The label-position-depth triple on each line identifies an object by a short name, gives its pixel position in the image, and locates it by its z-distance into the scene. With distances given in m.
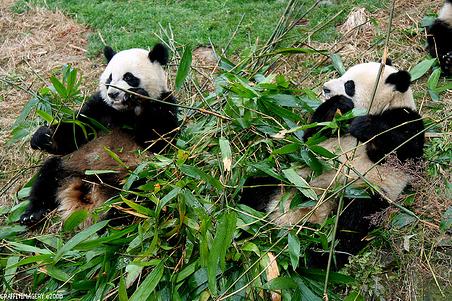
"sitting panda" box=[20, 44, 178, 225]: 4.24
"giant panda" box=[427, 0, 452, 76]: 5.46
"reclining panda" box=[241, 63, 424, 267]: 3.65
